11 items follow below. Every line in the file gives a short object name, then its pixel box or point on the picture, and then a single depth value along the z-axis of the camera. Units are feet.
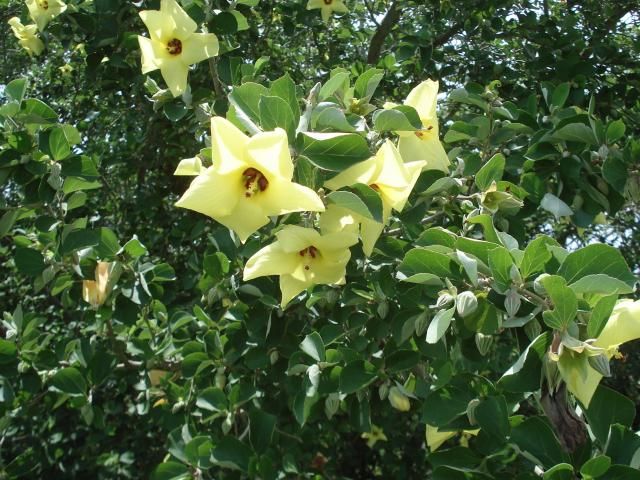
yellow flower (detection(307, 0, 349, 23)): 3.65
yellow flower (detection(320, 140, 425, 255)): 1.63
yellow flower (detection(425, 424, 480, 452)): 1.91
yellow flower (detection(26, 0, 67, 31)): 2.85
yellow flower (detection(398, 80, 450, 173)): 1.87
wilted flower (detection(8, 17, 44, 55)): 3.47
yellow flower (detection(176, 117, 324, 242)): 1.50
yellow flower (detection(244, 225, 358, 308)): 1.63
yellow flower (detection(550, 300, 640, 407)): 1.41
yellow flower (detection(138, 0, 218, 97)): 2.13
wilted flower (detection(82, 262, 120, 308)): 2.40
